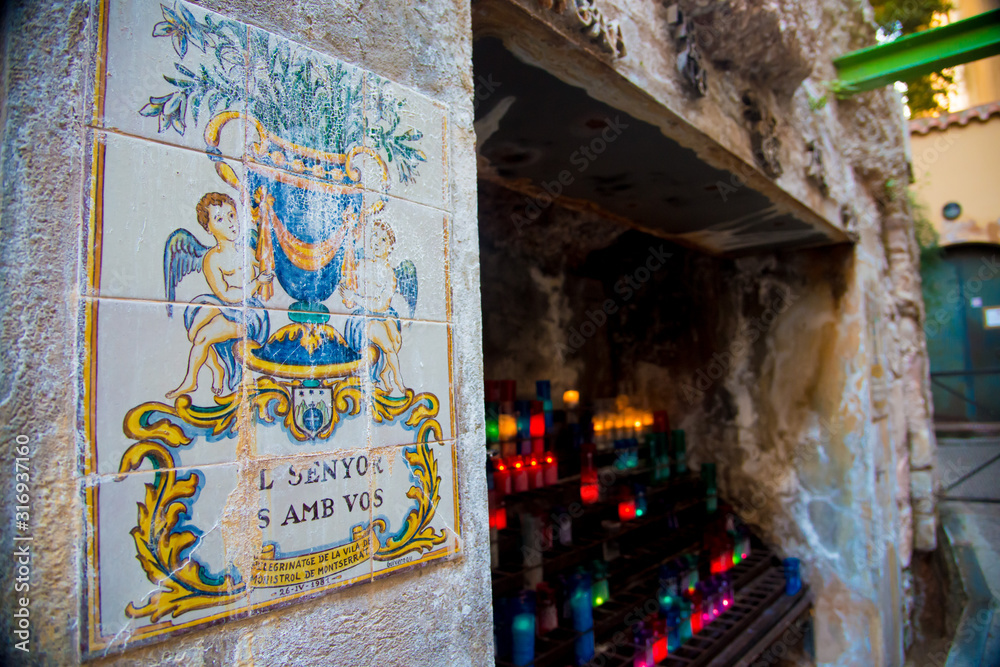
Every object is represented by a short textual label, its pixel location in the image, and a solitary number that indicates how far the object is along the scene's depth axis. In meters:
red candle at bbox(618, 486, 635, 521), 2.90
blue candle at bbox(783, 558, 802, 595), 3.12
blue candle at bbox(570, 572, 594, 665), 2.20
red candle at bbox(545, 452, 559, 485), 2.67
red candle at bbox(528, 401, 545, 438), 2.67
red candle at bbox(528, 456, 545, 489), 2.60
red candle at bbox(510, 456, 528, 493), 2.54
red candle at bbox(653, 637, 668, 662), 2.36
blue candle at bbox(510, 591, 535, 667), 1.97
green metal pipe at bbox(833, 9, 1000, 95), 2.51
